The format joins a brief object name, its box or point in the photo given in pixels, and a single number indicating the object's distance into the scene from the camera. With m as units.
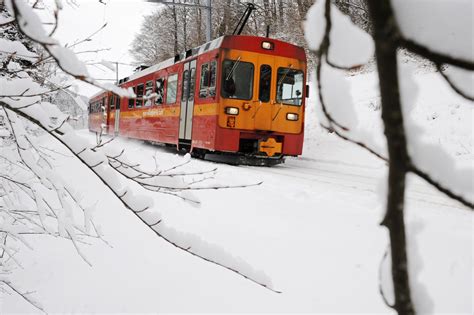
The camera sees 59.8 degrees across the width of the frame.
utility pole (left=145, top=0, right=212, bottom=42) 13.43
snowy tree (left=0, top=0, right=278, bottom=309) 1.05
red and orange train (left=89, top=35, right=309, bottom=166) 9.06
